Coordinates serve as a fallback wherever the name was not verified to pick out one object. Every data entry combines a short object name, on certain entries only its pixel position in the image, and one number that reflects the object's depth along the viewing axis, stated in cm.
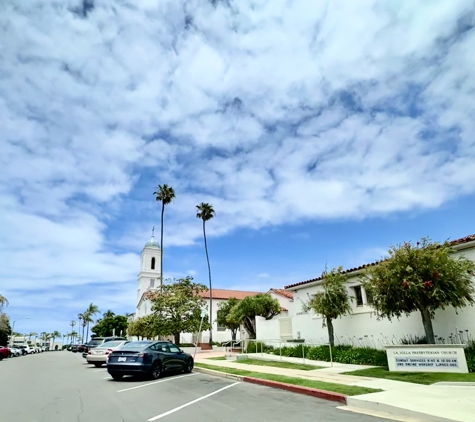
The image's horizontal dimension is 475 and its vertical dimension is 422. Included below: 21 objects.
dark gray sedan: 1358
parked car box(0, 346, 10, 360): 3741
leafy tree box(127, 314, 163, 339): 3209
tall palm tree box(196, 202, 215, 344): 5030
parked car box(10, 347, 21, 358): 4728
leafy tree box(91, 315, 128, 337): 8038
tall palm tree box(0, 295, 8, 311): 5385
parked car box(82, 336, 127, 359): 2624
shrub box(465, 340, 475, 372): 1195
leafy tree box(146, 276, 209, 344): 3238
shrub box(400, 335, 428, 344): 1532
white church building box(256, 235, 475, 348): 1445
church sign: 1186
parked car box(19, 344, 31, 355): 5611
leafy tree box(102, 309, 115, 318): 9475
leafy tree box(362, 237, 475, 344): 1316
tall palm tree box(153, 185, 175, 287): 4978
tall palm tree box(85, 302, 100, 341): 11832
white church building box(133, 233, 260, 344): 6454
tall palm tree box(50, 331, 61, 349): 16288
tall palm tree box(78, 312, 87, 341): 12069
